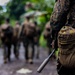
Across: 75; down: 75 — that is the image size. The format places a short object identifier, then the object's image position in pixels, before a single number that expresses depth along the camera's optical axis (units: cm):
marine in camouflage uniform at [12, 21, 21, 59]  2098
